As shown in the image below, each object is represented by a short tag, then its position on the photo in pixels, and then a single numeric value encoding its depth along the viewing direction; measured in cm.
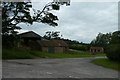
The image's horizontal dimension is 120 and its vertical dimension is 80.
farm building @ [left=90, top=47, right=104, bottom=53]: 4290
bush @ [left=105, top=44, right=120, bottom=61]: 1227
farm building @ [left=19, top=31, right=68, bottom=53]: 2968
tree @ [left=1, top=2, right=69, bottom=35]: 1664
